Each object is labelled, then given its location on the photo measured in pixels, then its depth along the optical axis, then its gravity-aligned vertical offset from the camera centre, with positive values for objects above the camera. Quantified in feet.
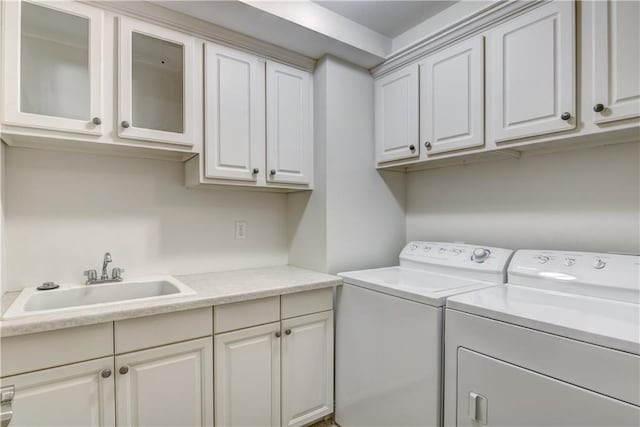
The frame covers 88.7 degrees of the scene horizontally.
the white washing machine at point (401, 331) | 4.54 -1.88
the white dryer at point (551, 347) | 3.05 -1.43
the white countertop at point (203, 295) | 3.69 -1.26
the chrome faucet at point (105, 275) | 5.38 -1.06
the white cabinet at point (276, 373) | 5.05 -2.71
